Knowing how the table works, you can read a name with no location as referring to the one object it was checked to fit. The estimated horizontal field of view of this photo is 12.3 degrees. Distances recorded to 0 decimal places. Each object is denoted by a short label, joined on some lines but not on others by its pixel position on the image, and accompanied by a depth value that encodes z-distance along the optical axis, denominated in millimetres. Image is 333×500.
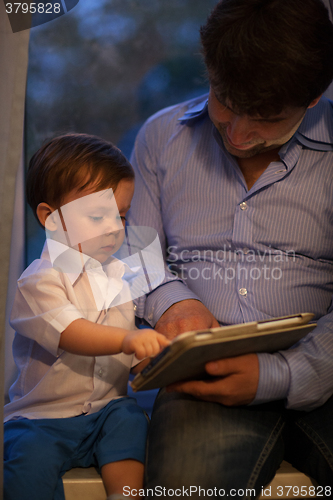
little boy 2117
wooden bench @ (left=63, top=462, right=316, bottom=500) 2132
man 2130
